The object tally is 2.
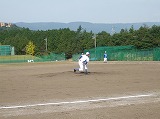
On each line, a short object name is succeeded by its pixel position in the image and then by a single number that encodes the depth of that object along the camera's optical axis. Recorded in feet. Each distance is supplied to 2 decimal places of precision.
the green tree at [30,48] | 411.95
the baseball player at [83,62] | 78.15
